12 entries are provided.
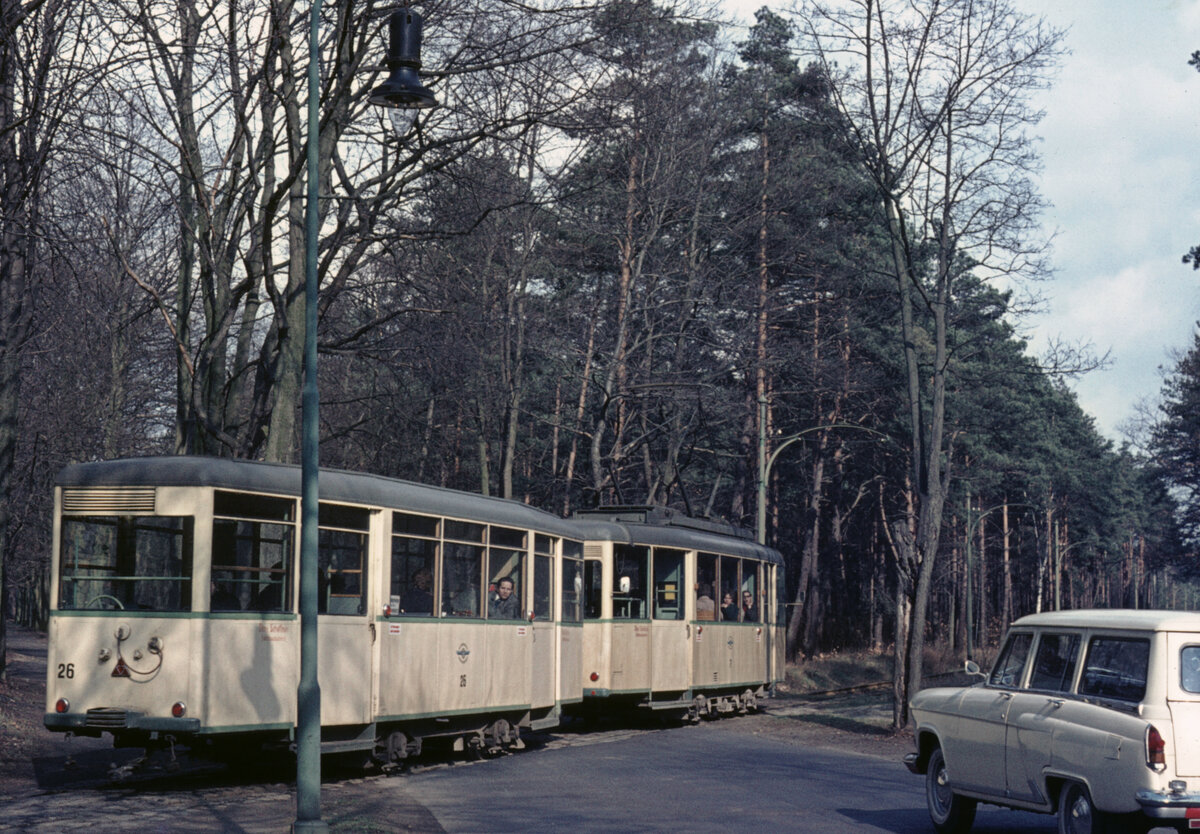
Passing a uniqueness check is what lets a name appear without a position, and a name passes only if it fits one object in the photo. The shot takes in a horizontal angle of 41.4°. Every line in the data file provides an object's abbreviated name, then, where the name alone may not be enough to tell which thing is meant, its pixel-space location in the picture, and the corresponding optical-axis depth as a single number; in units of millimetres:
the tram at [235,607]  14094
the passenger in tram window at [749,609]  28531
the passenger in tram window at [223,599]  14328
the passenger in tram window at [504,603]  19188
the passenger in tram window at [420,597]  16969
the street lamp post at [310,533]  11625
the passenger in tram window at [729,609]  27484
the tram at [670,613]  24047
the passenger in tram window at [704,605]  26203
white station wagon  9938
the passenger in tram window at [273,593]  14844
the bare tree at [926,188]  25656
